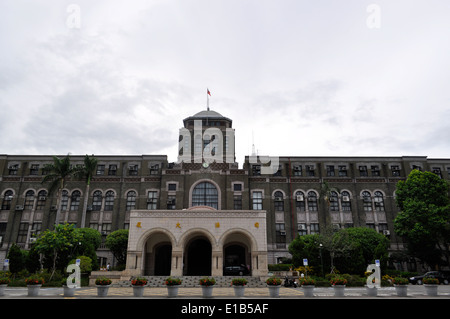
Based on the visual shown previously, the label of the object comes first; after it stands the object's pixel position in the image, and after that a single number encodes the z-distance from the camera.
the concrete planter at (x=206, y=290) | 17.81
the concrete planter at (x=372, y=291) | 18.97
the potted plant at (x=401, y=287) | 18.47
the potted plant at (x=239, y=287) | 18.17
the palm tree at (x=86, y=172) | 36.97
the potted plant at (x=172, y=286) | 17.91
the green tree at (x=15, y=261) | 29.91
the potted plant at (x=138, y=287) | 17.83
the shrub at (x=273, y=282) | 17.97
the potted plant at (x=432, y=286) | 17.93
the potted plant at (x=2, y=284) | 18.05
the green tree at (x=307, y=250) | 31.75
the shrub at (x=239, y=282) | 18.27
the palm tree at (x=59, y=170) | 35.53
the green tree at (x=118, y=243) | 33.25
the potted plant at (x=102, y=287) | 17.77
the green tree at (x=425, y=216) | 32.62
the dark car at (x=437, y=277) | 30.70
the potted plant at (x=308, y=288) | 18.50
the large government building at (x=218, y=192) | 39.47
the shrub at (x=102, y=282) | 17.75
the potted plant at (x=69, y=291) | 18.17
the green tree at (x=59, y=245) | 27.52
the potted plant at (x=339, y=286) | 18.58
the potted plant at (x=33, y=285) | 17.86
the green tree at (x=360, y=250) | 31.42
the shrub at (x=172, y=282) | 17.92
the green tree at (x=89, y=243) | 30.80
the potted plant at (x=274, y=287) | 17.92
